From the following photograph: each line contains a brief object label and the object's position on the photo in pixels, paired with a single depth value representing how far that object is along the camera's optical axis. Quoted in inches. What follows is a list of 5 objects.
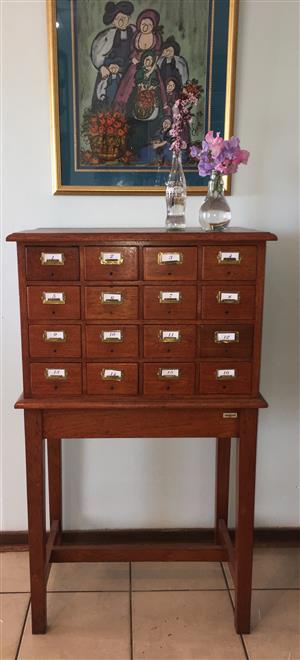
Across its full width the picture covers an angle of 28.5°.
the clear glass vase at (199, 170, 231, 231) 70.5
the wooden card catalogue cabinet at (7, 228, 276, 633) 64.1
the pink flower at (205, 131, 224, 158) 68.1
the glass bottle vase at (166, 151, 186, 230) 72.3
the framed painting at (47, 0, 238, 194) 76.9
